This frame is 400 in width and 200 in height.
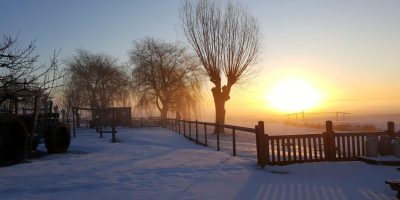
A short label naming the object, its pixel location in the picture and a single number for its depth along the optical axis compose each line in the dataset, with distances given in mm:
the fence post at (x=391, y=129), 13942
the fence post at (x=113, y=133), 23531
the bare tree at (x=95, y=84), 57156
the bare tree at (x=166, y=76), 55219
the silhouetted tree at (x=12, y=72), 13492
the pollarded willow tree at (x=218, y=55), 37594
